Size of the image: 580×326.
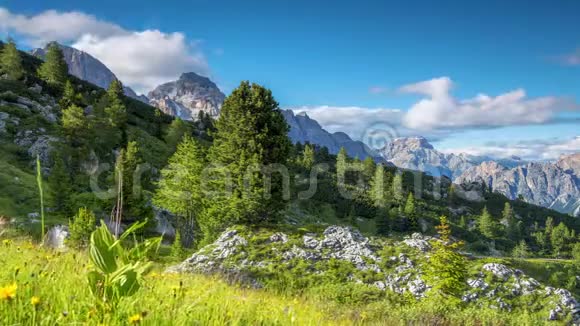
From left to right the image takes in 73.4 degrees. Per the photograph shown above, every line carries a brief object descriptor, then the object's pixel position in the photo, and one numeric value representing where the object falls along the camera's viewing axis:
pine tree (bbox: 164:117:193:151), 80.75
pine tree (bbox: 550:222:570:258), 132.40
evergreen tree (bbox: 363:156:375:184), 127.62
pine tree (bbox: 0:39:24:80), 76.88
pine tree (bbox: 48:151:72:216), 44.62
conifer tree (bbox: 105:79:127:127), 75.31
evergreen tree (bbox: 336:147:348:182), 127.38
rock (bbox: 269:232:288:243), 25.72
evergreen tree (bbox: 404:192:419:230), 103.88
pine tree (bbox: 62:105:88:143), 59.31
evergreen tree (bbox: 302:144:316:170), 122.56
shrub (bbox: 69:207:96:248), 25.31
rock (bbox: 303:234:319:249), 24.41
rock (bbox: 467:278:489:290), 20.36
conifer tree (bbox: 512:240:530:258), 117.14
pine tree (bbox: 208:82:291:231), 30.19
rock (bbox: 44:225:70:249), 28.70
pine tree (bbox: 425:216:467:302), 18.50
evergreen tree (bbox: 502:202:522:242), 140.00
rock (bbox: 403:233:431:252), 24.70
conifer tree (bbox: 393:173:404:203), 118.12
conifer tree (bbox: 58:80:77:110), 74.29
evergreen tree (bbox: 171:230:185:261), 30.68
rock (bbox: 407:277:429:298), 20.02
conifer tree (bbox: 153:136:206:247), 39.06
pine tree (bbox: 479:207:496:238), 128.38
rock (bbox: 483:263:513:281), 21.52
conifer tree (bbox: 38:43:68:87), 83.19
